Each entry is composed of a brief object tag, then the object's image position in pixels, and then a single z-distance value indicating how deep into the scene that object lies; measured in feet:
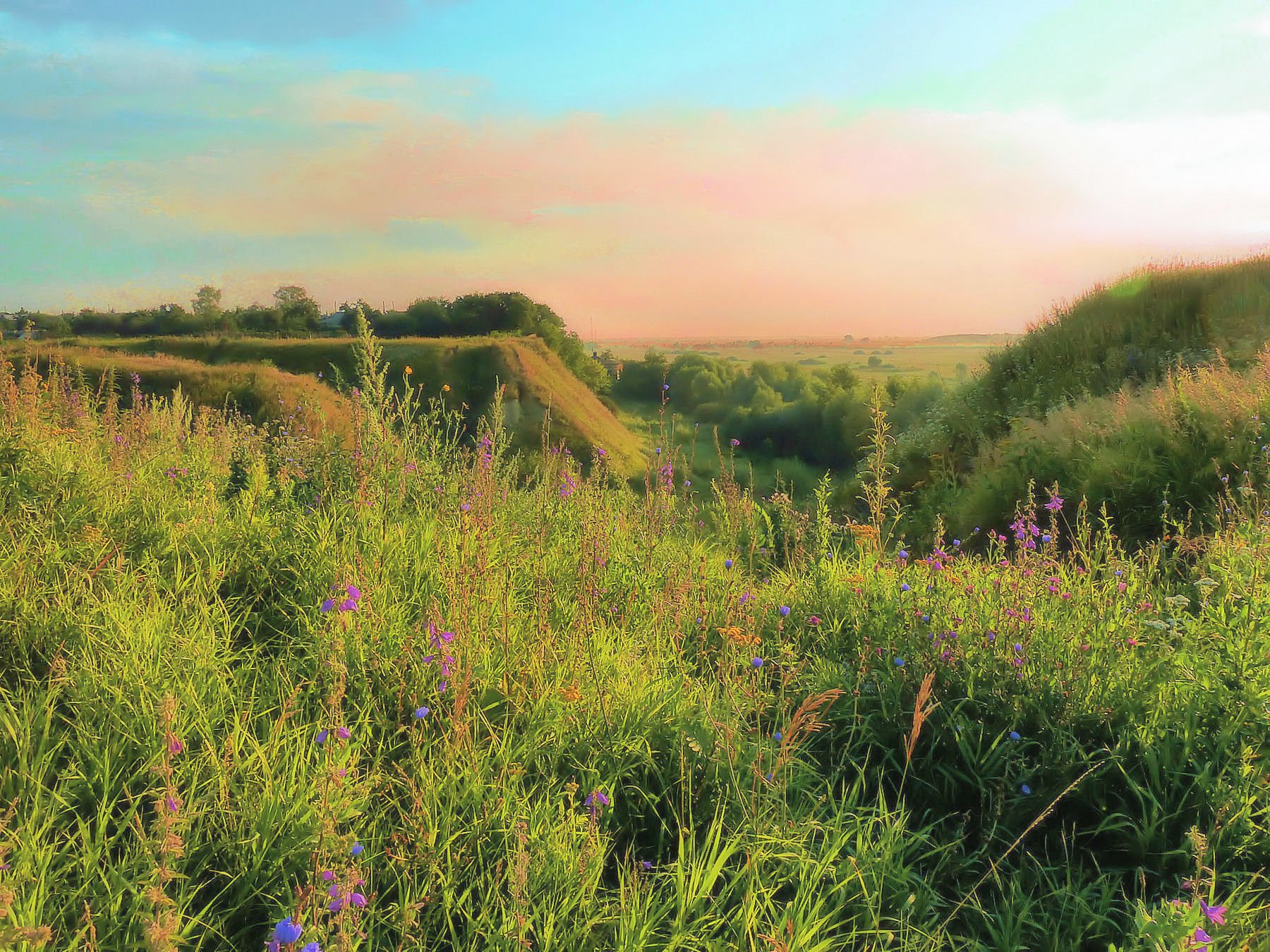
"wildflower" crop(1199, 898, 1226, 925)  5.16
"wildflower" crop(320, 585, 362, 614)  8.43
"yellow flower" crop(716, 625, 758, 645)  9.53
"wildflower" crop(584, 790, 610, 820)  7.88
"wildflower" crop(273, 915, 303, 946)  4.54
